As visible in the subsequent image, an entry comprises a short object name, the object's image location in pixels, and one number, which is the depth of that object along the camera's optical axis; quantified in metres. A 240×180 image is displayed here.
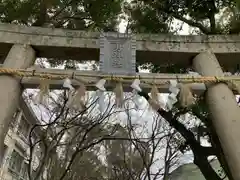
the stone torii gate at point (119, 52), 2.87
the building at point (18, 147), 12.48
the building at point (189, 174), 17.25
